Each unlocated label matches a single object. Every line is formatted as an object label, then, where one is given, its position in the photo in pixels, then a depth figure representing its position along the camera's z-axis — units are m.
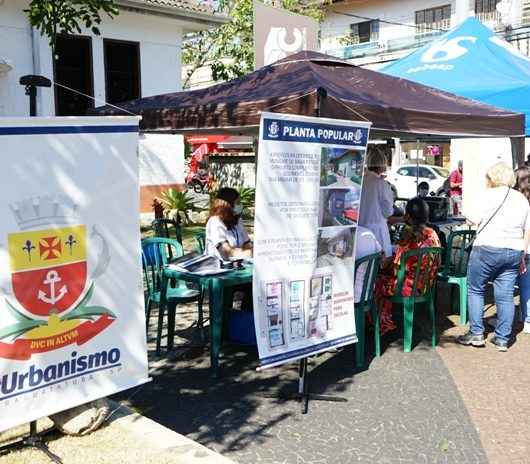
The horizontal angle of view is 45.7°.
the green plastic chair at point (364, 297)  4.90
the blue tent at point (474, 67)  7.81
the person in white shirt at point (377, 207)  5.98
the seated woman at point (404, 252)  5.43
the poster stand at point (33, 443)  3.31
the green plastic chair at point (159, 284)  5.34
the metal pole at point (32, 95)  3.85
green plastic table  4.58
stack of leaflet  4.77
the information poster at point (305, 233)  3.73
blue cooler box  5.00
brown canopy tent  4.63
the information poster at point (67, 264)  3.04
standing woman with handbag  5.24
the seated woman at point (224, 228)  5.30
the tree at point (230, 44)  16.30
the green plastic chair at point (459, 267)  6.27
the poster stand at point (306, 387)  4.25
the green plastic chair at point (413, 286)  5.30
